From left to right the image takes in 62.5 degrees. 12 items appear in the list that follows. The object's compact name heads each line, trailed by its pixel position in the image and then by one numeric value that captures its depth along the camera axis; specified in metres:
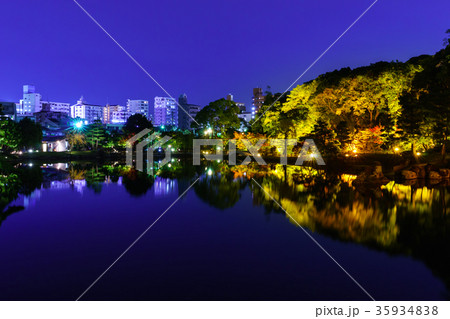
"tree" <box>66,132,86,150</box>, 61.89
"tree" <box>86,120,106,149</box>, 62.16
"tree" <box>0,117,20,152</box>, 47.69
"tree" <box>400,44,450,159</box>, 22.70
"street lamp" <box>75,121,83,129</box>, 66.31
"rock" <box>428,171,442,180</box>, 23.56
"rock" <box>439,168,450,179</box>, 23.84
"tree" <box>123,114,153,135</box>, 71.19
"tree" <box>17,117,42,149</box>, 55.31
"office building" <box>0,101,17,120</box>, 77.56
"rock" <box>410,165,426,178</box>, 24.61
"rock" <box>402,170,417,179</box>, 24.17
